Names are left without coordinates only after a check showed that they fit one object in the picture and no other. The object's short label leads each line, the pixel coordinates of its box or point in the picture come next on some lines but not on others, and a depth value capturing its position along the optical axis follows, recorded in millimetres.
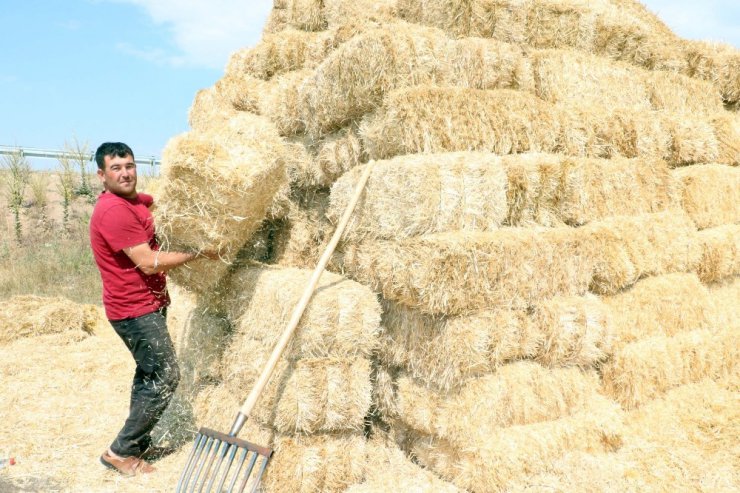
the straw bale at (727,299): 5859
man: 4602
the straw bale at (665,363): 4812
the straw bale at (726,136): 6676
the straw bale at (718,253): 6012
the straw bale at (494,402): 4098
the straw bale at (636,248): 4875
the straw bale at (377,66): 4684
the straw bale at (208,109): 6350
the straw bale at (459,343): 4055
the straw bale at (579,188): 4645
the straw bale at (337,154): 5148
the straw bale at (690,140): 6223
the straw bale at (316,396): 4141
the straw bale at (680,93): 6594
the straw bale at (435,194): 4191
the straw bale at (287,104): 5949
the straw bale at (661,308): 5047
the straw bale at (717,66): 7535
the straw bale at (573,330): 4398
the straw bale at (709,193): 6117
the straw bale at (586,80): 5828
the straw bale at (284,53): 6477
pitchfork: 3680
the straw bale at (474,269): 4000
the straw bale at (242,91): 6582
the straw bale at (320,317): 4211
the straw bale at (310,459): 4141
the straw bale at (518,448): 3949
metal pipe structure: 15953
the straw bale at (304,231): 5875
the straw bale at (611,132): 5309
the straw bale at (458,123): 4488
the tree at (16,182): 15711
